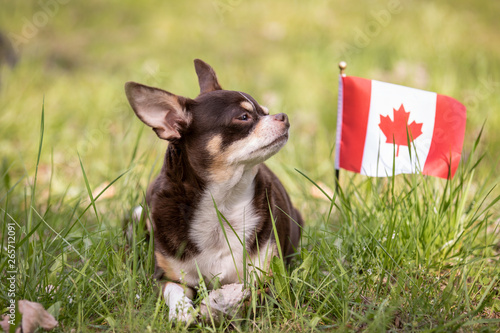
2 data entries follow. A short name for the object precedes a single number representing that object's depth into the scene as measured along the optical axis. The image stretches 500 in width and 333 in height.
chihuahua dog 2.67
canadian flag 3.18
